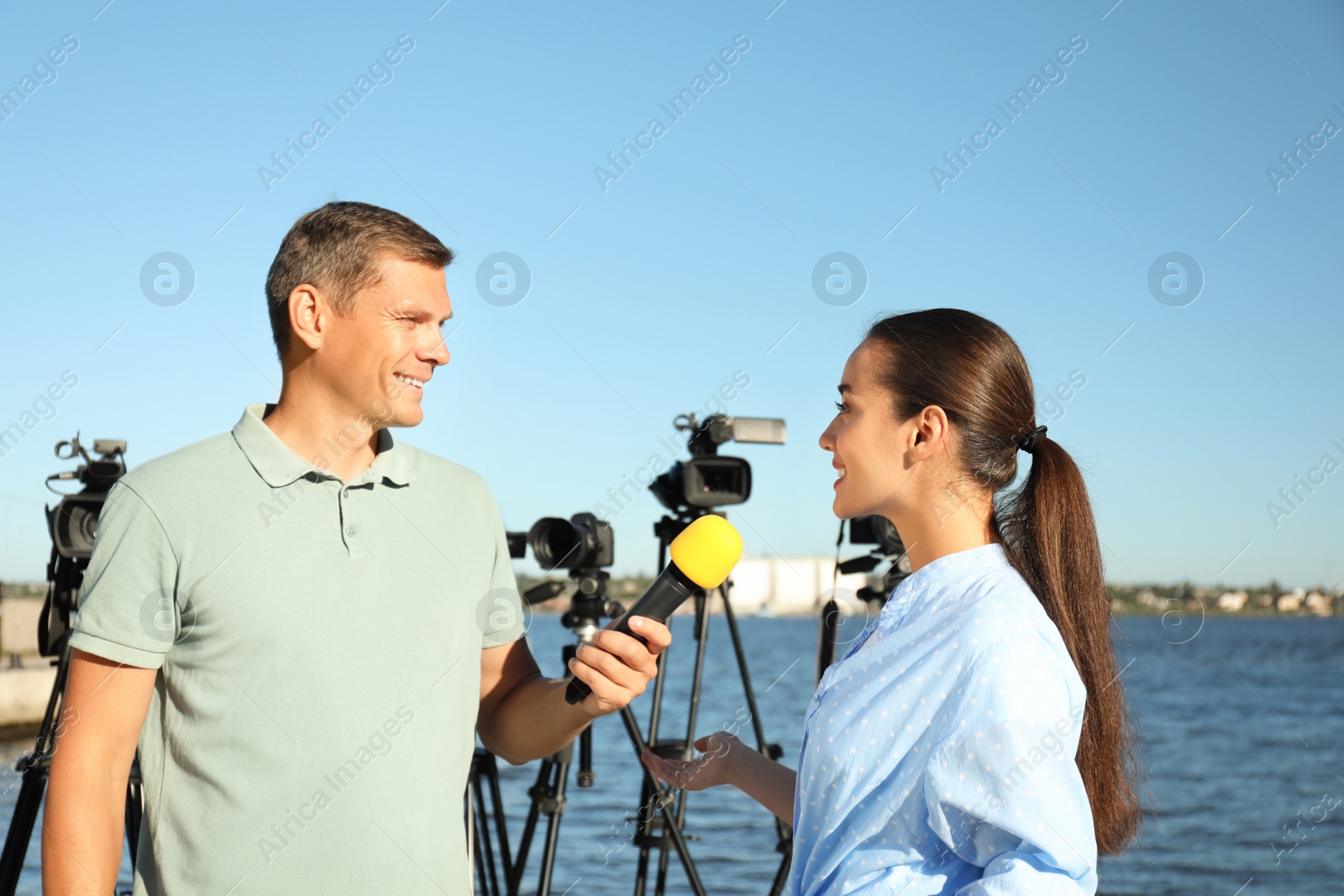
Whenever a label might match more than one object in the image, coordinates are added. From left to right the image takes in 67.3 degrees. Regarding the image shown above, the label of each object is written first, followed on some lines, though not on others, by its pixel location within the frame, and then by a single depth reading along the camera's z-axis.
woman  1.23
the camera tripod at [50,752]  2.56
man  1.46
